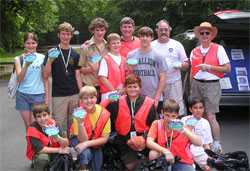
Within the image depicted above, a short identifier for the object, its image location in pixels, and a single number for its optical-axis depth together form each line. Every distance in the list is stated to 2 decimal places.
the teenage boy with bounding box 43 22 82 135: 4.07
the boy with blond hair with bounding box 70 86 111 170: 3.42
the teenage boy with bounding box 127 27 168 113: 3.95
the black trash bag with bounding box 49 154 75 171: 3.26
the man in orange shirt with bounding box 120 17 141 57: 4.30
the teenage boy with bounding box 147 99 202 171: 3.16
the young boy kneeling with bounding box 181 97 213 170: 3.62
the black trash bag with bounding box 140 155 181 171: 3.07
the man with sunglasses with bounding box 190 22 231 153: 4.18
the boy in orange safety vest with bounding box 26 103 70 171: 3.35
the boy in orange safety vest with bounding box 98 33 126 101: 3.93
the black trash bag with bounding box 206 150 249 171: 3.44
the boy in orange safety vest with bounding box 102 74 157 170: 3.62
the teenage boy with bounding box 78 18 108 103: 4.20
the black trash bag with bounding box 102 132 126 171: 3.64
